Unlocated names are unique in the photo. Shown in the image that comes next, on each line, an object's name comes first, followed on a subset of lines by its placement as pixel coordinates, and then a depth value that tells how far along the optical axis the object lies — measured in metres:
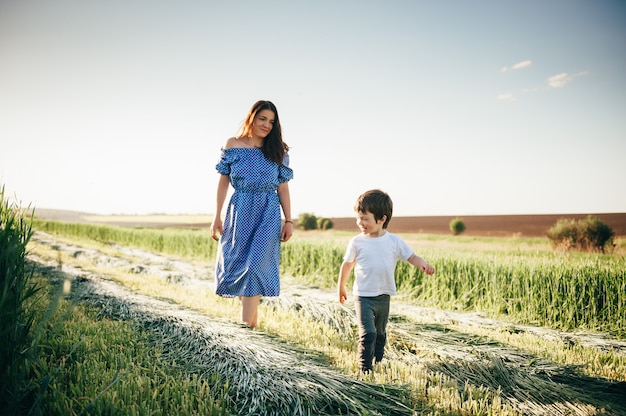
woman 3.49
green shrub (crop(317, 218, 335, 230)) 40.53
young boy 2.89
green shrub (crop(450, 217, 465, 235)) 38.73
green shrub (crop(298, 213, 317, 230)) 40.19
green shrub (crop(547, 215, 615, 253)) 19.81
